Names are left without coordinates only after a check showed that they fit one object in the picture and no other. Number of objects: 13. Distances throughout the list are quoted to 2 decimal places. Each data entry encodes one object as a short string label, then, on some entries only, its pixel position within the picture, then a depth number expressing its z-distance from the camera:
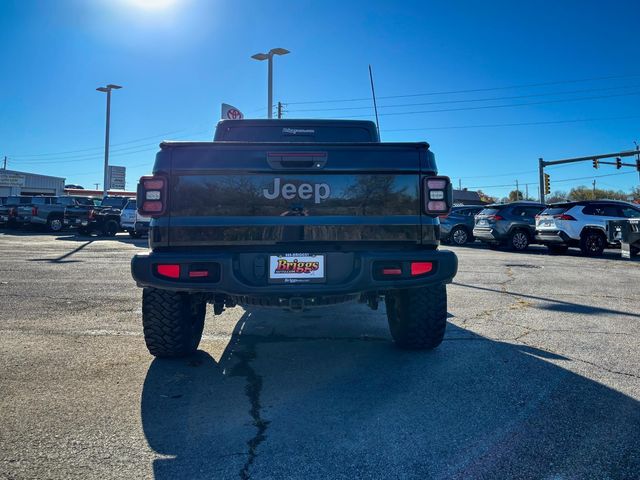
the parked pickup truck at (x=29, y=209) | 22.25
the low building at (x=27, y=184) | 52.59
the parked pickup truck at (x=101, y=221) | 20.09
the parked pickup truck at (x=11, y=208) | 22.70
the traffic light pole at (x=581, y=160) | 24.72
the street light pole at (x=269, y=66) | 17.34
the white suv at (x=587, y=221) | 12.34
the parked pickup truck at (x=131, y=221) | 18.88
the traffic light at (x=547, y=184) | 32.68
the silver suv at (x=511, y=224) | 14.16
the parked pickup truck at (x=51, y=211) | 22.24
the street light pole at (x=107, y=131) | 30.78
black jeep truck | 2.96
